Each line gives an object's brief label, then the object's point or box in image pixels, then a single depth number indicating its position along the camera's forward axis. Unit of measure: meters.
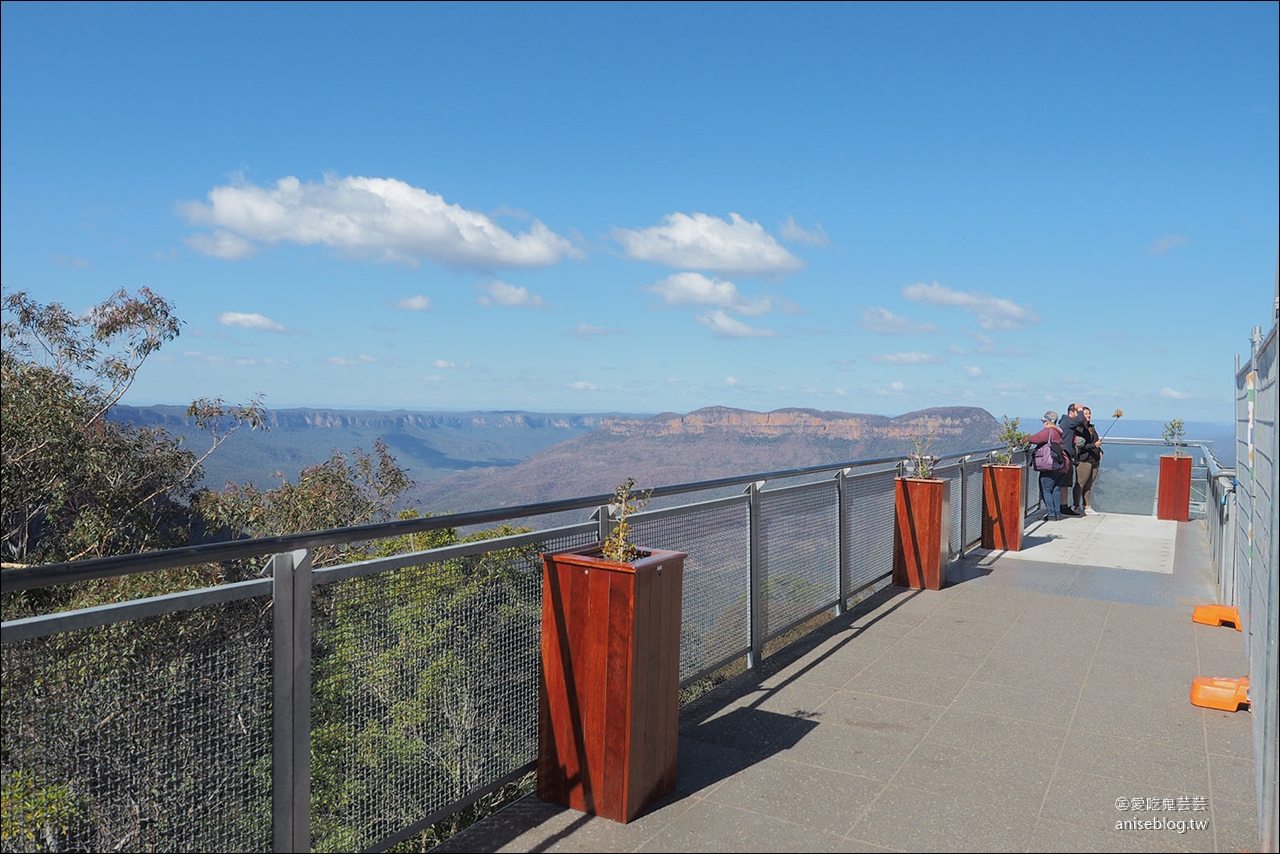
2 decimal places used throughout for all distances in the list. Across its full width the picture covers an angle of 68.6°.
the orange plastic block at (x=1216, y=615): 7.36
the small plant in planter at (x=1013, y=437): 13.67
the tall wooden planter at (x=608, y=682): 3.68
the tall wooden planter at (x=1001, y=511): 11.42
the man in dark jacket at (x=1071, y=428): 15.32
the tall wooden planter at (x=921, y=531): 8.59
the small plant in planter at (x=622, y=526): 3.88
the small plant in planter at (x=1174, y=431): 17.06
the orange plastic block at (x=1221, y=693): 5.20
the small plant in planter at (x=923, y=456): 8.91
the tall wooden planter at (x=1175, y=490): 15.50
